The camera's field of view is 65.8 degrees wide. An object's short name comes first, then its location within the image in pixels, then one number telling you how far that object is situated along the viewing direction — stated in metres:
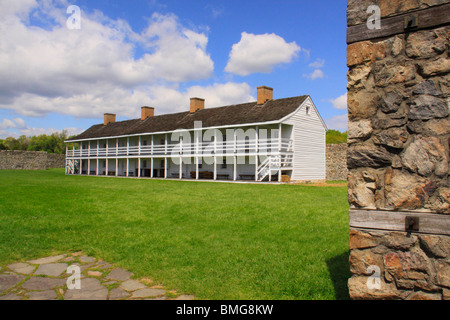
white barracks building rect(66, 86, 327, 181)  25.88
